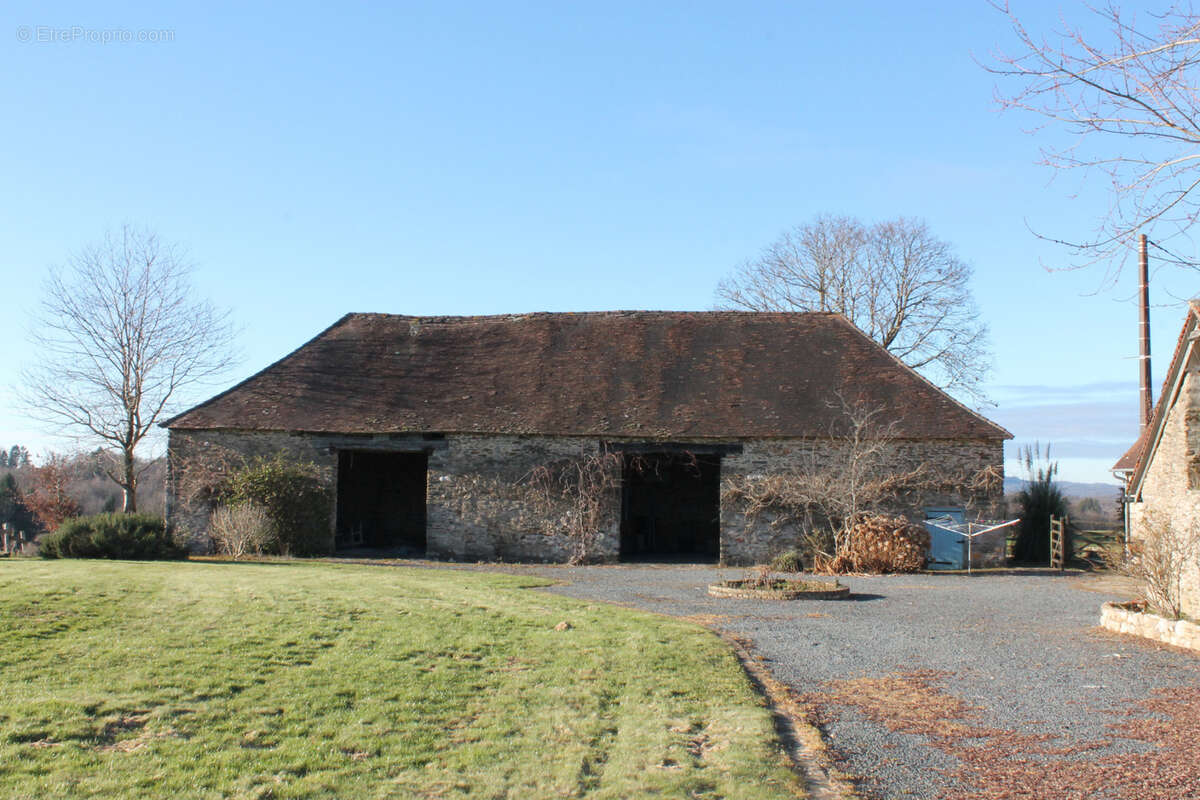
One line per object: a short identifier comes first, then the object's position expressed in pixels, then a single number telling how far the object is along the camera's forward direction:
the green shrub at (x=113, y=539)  17.12
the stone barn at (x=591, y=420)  20.83
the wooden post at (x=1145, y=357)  20.02
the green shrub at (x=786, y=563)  19.84
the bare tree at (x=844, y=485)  20.38
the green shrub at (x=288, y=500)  20.83
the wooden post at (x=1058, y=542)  21.12
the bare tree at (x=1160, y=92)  6.55
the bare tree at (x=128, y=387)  30.42
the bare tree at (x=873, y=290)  33.78
